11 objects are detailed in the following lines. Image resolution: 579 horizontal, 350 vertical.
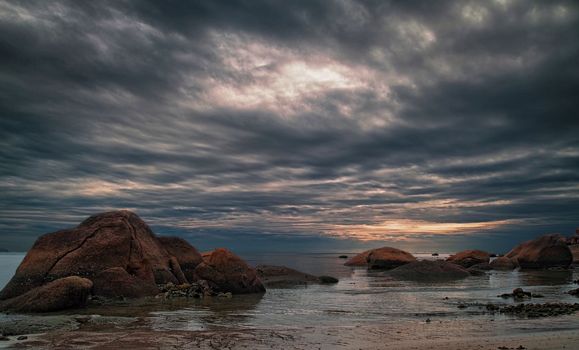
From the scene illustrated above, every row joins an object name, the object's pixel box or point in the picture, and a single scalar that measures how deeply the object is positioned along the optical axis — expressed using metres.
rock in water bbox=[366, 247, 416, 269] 49.66
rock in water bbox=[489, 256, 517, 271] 49.50
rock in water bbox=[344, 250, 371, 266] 62.59
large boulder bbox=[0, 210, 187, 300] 18.91
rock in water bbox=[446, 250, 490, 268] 53.31
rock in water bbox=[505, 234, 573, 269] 48.72
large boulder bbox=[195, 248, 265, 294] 22.72
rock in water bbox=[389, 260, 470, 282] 34.85
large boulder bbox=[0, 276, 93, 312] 15.29
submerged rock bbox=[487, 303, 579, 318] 14.82
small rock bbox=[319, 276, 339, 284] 30.89
